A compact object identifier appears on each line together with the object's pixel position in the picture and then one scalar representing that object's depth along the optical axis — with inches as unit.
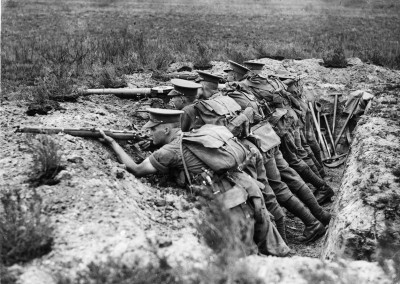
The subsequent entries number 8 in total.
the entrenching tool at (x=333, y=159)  375.2
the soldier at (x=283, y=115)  298.5
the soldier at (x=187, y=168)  190.7
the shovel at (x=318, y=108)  395.2
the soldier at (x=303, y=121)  333.1
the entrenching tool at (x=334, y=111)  396.0
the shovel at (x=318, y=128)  383.6
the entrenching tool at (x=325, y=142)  381.7
